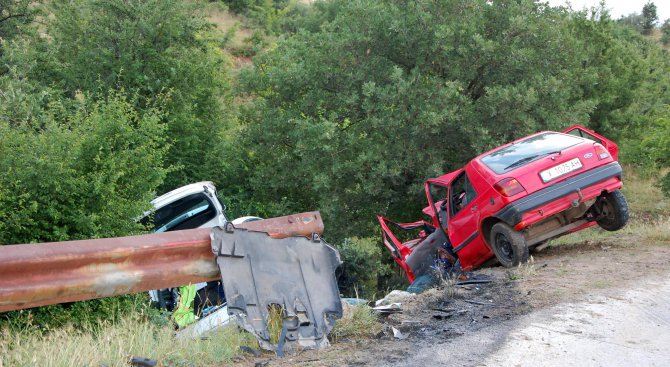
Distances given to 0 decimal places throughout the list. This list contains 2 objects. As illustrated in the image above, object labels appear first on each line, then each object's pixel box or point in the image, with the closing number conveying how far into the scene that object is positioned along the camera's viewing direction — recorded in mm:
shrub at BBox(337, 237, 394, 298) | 14188
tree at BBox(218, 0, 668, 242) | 15578
